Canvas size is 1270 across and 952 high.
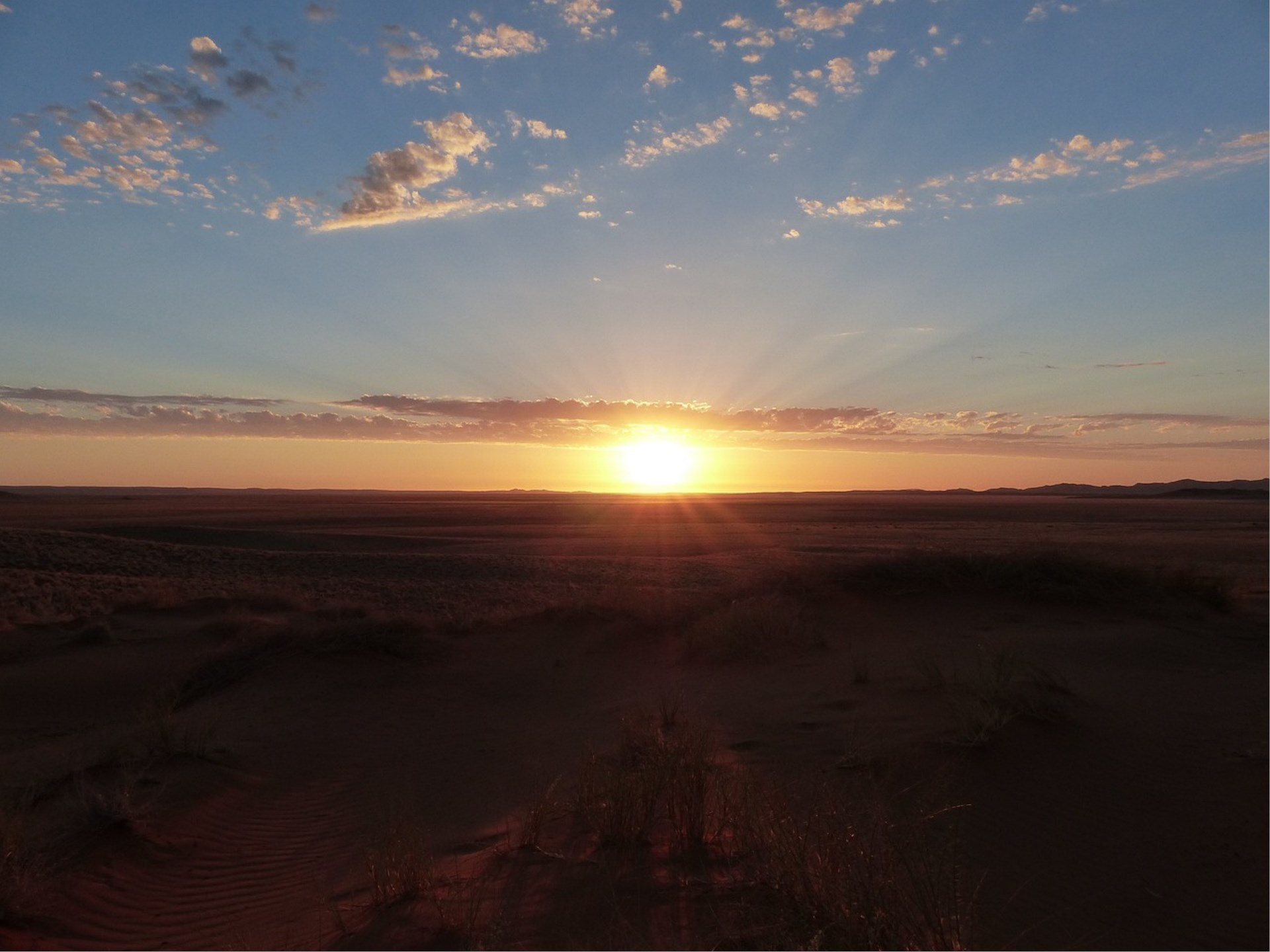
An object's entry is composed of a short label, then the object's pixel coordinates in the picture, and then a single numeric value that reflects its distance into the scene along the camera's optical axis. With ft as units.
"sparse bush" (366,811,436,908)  17.43
